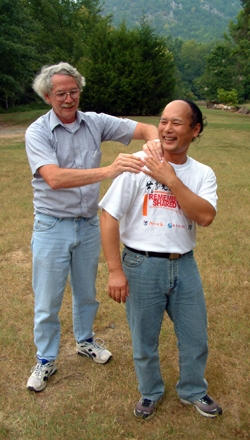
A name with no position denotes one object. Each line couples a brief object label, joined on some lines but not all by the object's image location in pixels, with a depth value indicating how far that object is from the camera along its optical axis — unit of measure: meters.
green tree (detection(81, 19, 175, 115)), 25.36
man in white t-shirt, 2.21
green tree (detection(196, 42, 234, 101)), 45.72
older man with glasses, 2.66
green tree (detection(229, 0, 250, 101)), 25.50
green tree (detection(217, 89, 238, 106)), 37.22
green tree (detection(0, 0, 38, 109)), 20.00
